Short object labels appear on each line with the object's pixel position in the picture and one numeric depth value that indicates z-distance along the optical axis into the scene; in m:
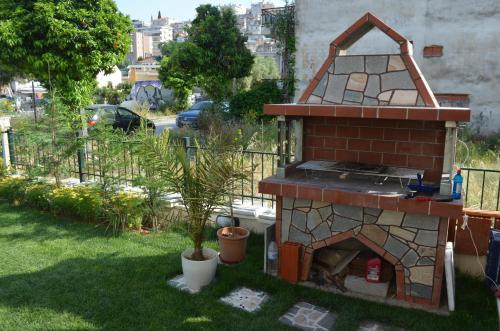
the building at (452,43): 12.29
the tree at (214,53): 17.08
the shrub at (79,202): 6.57
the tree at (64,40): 7.70
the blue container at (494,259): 4.43
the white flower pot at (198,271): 4.58
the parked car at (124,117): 15.88
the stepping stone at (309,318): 3.98
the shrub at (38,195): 7.20
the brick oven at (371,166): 4.14
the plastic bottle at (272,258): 4.98
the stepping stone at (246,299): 4.33
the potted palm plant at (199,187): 4.61
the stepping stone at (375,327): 3.95
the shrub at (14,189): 7.60
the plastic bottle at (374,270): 4.51
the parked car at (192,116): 16.23
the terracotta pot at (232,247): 5.23
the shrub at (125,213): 6.29
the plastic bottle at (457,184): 4.25
